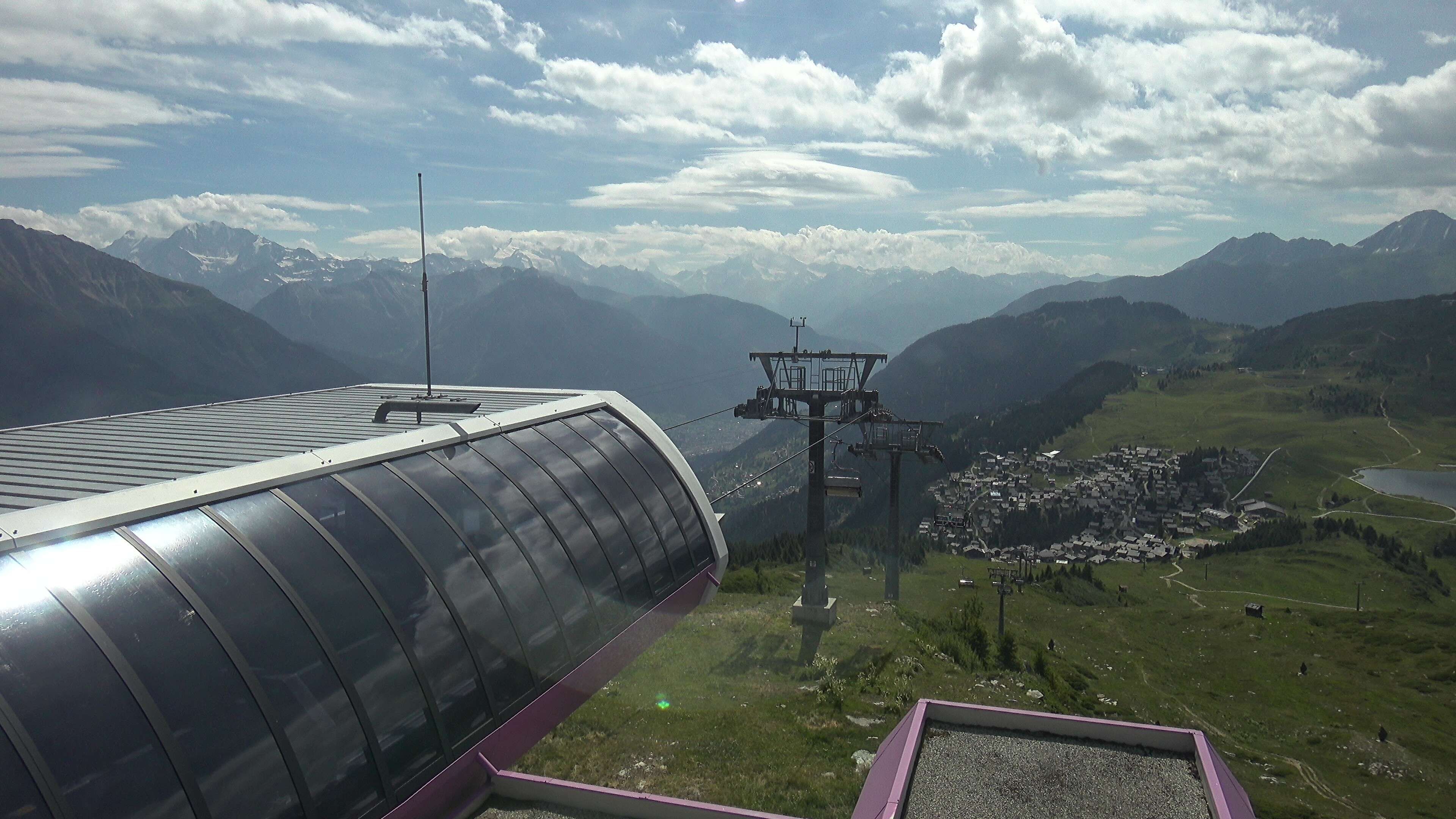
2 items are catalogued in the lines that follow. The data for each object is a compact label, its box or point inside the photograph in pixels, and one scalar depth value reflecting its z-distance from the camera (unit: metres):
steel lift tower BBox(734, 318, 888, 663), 39.09
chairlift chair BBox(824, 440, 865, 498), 41.88
